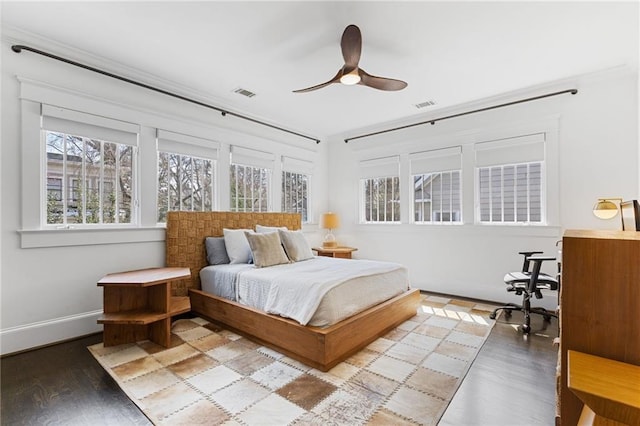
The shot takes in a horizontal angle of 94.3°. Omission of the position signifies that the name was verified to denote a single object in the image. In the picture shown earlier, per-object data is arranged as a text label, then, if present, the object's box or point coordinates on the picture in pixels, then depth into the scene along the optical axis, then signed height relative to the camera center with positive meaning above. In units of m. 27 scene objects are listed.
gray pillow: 3.71 -0.49
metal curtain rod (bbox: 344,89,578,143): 3.53 +1.42
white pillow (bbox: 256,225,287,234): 4.12 -0.22
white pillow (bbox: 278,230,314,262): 3.71 -0.42
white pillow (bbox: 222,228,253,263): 3.69 -0.42
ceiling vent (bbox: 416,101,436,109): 4.14 +1.54
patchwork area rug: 1.76 -1.20
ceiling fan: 2.32 +1.22
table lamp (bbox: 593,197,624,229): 3.01 +0.03
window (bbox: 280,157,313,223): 5.17 +0.50
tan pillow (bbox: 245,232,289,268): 3.34 -0.42
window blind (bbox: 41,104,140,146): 2.76 +0.89
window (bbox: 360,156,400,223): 5.09 +0.41
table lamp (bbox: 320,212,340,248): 5.44 -0.21
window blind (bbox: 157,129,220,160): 3.54 +0.87
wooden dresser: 0.91 -0.27
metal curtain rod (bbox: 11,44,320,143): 2.57 +1.43
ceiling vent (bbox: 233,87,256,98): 3.74 +1.56
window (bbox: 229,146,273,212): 4.35 +0.52
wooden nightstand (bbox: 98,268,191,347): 2.57 -0.89
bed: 2.33 -0.96
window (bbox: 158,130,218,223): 3.59 +0.52
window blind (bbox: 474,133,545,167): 3.77 +0.83
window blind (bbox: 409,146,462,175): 4.38 +0.81
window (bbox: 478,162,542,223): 3.84 +0.26
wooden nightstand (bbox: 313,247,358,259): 5.02 -0.66
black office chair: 3.01 -0.77
